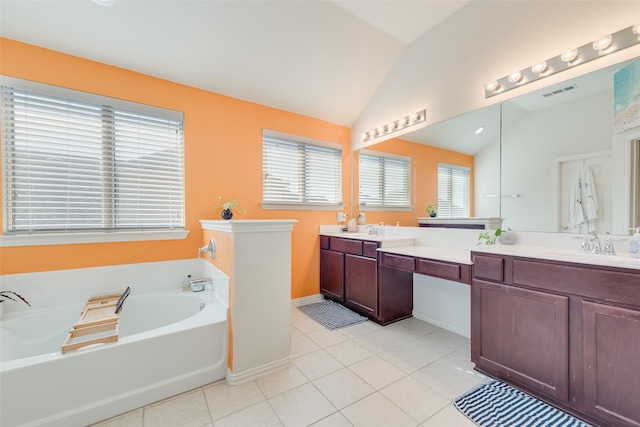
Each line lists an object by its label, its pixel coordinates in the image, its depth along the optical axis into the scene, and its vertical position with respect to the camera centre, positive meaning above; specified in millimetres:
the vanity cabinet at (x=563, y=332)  1273 -722
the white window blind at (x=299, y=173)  3240 +550
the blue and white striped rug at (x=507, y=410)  1437 -1216
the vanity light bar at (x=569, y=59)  1605 +1111
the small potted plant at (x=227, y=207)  2686 +61
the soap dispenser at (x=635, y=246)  1465 -207
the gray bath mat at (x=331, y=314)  2797 -1249
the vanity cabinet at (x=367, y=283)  2730 -838
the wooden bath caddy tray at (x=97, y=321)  1545 -785
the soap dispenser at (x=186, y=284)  2596 -755
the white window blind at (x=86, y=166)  2039 +428
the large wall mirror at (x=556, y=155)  1642 +442
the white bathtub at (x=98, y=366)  1356 -972
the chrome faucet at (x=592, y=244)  1667 -224
